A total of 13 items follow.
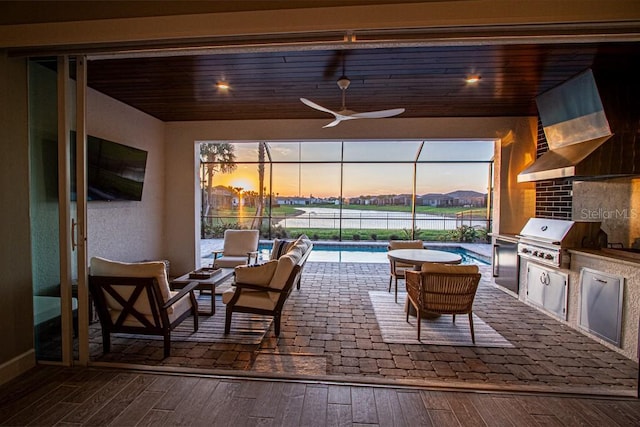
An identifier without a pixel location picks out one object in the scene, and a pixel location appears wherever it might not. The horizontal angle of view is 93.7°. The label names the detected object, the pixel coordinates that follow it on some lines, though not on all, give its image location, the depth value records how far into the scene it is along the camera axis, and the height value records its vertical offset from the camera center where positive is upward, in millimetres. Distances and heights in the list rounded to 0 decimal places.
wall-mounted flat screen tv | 3703 +475
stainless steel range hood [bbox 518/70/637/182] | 3256 +897
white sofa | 2971 -801
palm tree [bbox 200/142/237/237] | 8180 +1213
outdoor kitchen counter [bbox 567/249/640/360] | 2666 -650
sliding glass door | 2283 -8
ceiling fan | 3369 +1105
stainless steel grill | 3459 -367
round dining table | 3629 -625
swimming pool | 7407 -1291
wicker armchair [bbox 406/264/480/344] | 2881 -785
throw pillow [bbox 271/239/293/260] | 4663 -654
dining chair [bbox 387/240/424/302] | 4289 -794
